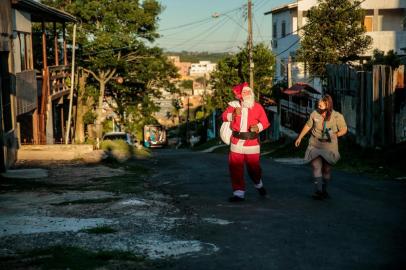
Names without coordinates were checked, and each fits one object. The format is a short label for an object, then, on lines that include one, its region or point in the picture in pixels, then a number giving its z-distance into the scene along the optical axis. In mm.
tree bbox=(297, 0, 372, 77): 28531
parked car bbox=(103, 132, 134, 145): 34744
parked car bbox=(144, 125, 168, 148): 55250
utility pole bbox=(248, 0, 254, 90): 31453
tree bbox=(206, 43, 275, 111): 40188
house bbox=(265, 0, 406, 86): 37344
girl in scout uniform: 9125
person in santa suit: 9078
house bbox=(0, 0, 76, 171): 15391
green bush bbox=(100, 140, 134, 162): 17731
